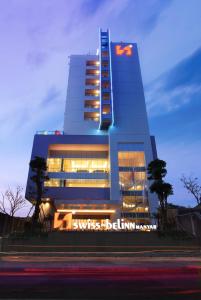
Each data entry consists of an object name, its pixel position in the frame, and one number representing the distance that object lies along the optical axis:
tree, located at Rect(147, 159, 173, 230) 29.73
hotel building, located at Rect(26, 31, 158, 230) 48.94
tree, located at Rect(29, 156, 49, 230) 34.22
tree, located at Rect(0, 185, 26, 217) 37.42
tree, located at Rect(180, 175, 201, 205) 46.63
